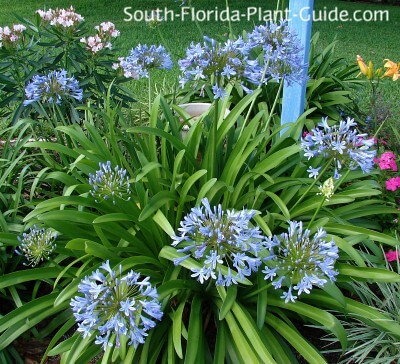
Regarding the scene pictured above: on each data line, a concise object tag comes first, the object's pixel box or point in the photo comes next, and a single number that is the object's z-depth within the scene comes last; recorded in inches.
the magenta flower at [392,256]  101.3
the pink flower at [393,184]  110.4
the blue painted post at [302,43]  122.0
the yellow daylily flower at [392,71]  134.4
